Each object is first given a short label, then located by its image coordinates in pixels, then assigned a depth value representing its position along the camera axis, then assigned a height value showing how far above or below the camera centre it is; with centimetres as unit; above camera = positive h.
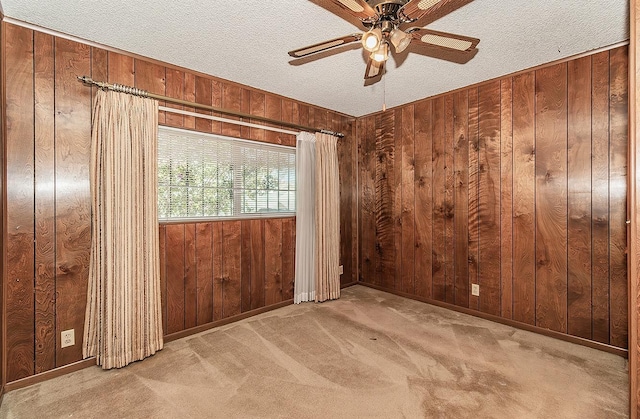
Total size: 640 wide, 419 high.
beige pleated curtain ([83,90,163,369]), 221 -20
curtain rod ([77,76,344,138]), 225 +95
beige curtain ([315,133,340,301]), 362 -12
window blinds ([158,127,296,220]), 268 +33
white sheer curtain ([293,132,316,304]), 355 -12
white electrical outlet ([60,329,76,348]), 217 -94
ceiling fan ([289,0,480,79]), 145 +96
